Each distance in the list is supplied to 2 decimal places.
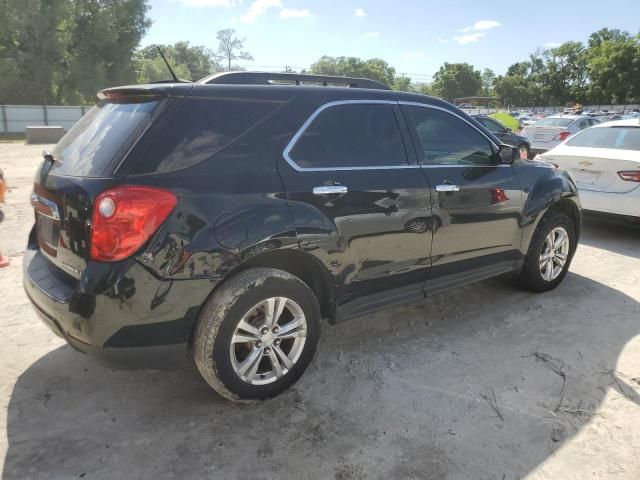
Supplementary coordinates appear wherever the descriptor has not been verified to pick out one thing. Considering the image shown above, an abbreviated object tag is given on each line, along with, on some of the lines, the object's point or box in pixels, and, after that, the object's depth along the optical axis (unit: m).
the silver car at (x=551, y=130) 14.36
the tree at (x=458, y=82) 127.06
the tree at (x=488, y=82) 128.59
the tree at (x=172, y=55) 68.42
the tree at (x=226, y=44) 65.06
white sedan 6.27
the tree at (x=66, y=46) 37.02
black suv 2.45
